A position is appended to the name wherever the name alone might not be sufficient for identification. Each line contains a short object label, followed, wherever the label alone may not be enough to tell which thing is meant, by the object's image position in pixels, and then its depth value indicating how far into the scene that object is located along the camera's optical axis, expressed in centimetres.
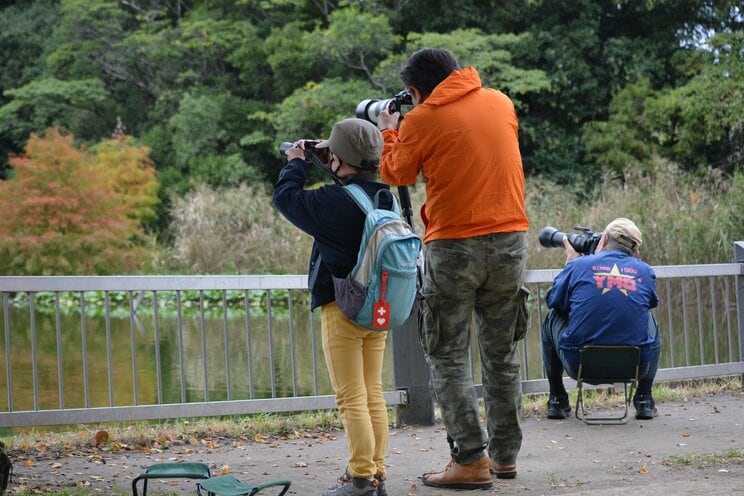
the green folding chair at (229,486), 800
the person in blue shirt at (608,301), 1287
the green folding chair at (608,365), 1280
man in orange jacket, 928
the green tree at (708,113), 5109
